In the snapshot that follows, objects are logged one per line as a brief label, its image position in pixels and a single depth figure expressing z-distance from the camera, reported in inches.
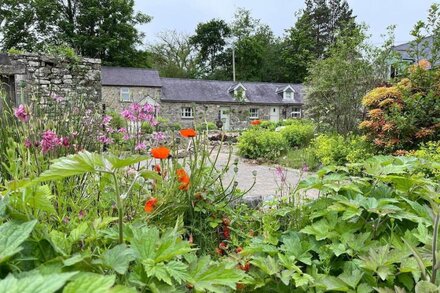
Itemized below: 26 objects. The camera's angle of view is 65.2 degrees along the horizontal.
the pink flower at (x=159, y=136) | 90.1
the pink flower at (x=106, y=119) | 100.0
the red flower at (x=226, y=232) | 70.9
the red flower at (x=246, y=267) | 49.8
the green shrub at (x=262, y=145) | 358.0
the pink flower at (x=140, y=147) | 88.4
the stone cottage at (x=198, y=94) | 950.4
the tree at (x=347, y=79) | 373.4
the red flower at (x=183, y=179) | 63.0
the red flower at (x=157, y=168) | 72.3
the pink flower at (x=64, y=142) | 73.7
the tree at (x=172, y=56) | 1321.4
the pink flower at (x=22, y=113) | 70.9
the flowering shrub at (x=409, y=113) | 218.5
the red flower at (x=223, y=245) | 63.5
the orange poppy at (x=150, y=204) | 57.0
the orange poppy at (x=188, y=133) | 65.6
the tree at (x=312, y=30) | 1413.6
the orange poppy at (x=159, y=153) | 58.7
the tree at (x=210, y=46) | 1502.2
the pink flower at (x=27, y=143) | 72.6
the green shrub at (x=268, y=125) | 597.5
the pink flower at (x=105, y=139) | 93.7
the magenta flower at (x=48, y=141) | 68.6
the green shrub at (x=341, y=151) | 247.0
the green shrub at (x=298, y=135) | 412.8
